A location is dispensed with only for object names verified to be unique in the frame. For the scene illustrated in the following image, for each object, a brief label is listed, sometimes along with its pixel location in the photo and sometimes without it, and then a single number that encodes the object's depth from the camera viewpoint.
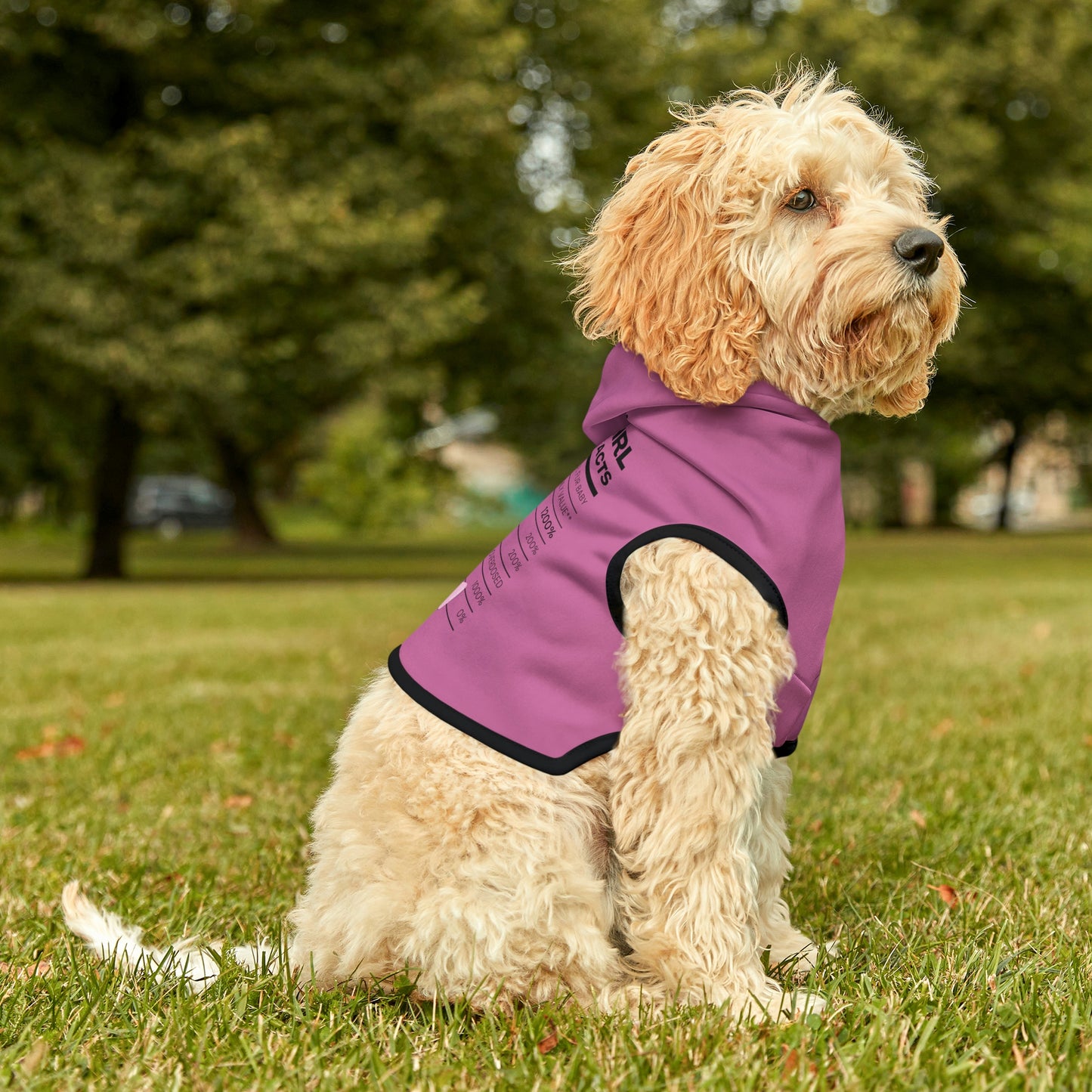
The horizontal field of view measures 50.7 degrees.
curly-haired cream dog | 2.75
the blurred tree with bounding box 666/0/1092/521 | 20.80
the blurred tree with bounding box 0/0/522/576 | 15.96
